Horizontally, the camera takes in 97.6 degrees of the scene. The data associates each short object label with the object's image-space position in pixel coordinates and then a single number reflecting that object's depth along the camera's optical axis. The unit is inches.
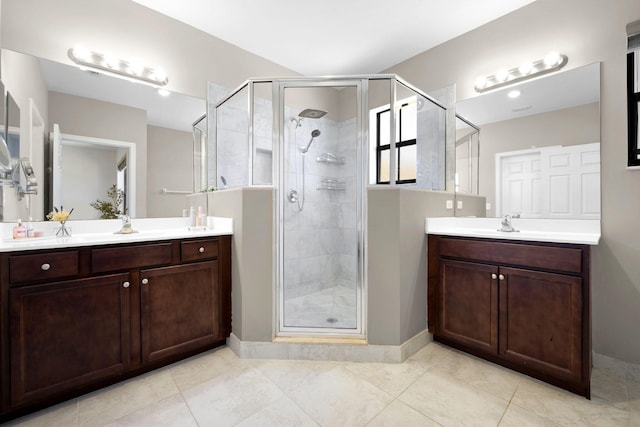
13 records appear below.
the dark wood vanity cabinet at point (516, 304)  62.9
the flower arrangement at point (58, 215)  70.0
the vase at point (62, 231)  70.5
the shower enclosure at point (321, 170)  83.7
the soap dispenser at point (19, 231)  66.8
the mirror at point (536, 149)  78.0
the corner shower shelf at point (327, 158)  92.6
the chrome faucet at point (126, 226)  81.2
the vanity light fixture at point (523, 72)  83.4
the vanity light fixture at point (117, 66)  81.2
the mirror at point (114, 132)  77.5
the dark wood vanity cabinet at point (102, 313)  55.1
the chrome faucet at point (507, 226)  85.0
